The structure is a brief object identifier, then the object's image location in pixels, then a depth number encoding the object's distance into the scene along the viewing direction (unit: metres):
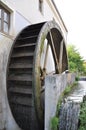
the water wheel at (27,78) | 2.38
